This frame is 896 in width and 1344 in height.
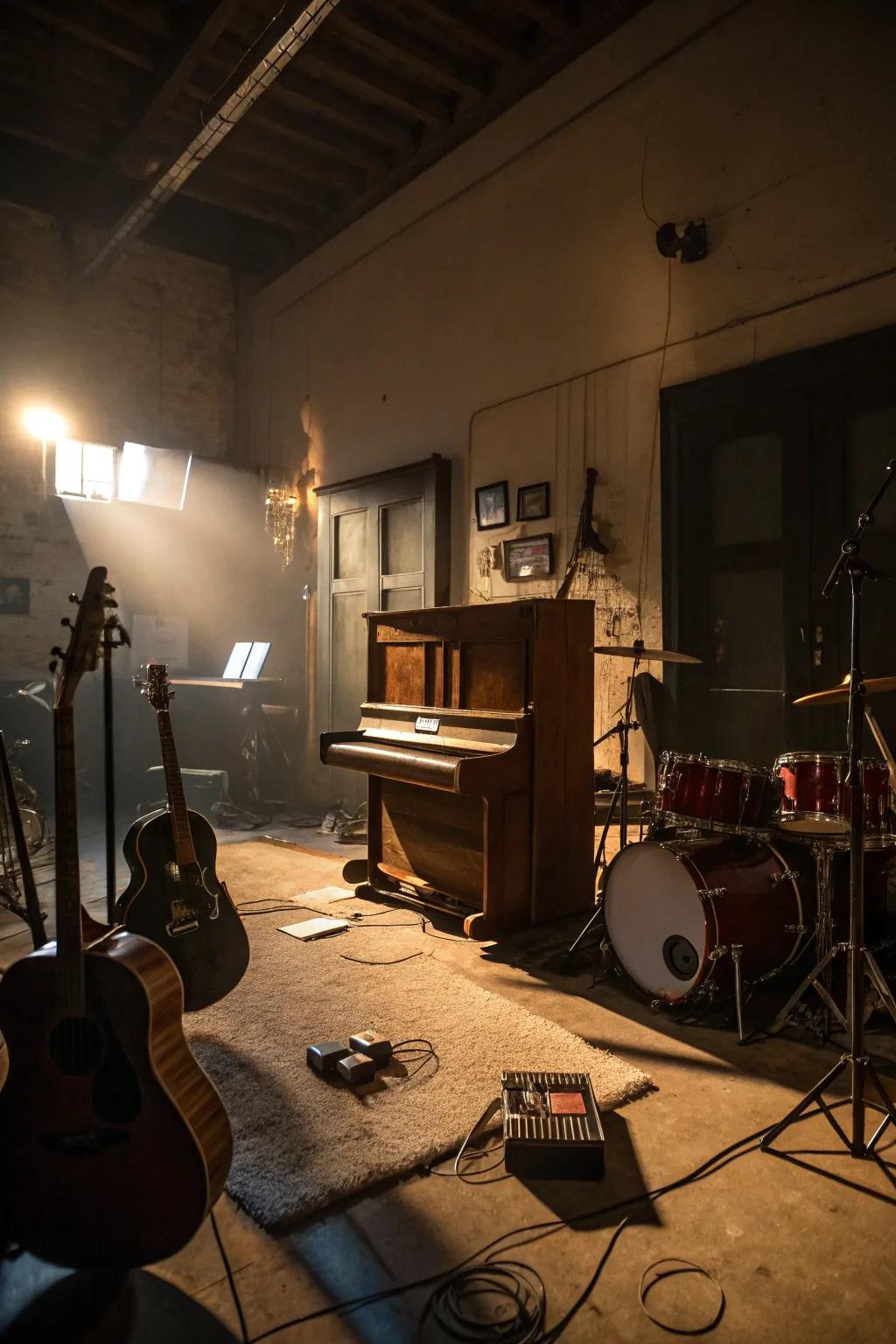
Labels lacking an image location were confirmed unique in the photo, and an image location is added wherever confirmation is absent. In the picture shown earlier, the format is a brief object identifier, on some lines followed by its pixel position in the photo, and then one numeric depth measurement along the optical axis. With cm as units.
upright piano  367
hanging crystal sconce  746
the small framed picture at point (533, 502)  501
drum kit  275
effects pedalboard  197
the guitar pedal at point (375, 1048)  252
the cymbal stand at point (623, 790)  329
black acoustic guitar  273
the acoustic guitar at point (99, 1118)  161
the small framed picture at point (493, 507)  529
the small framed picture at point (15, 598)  695
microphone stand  208
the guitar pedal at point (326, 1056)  248
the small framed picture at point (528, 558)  497
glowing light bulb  709
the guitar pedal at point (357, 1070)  241
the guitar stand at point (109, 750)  285
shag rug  203
